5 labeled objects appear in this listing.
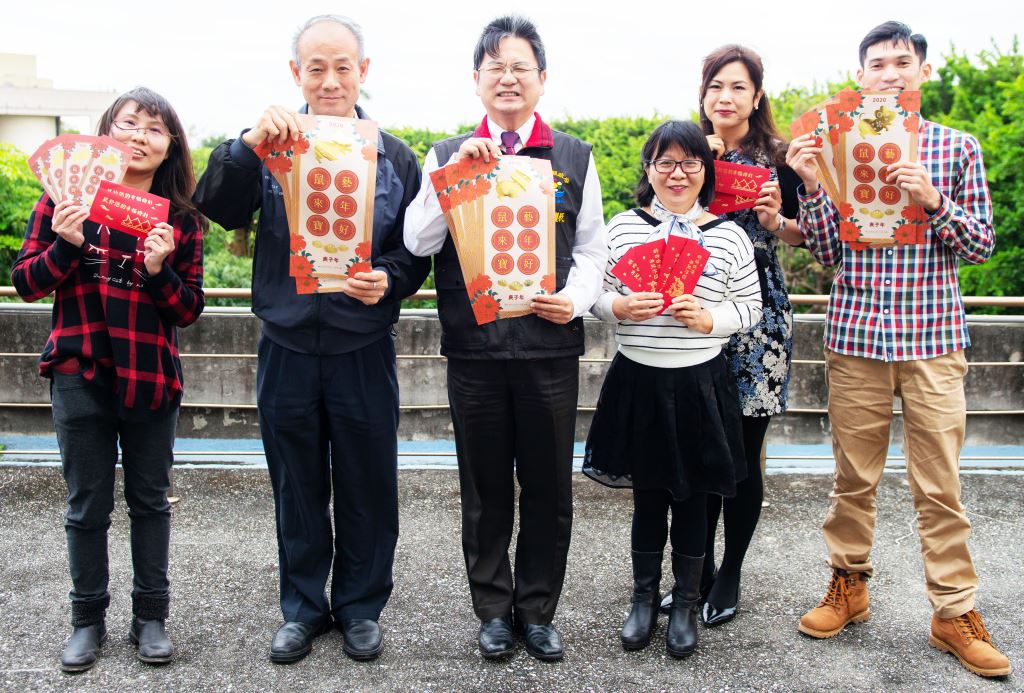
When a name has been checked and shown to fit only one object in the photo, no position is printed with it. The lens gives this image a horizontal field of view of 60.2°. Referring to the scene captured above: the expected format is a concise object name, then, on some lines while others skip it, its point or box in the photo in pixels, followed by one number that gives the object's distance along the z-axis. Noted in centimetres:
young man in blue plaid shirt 295
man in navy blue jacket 276
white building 2580
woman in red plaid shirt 278
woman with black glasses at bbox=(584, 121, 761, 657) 291
